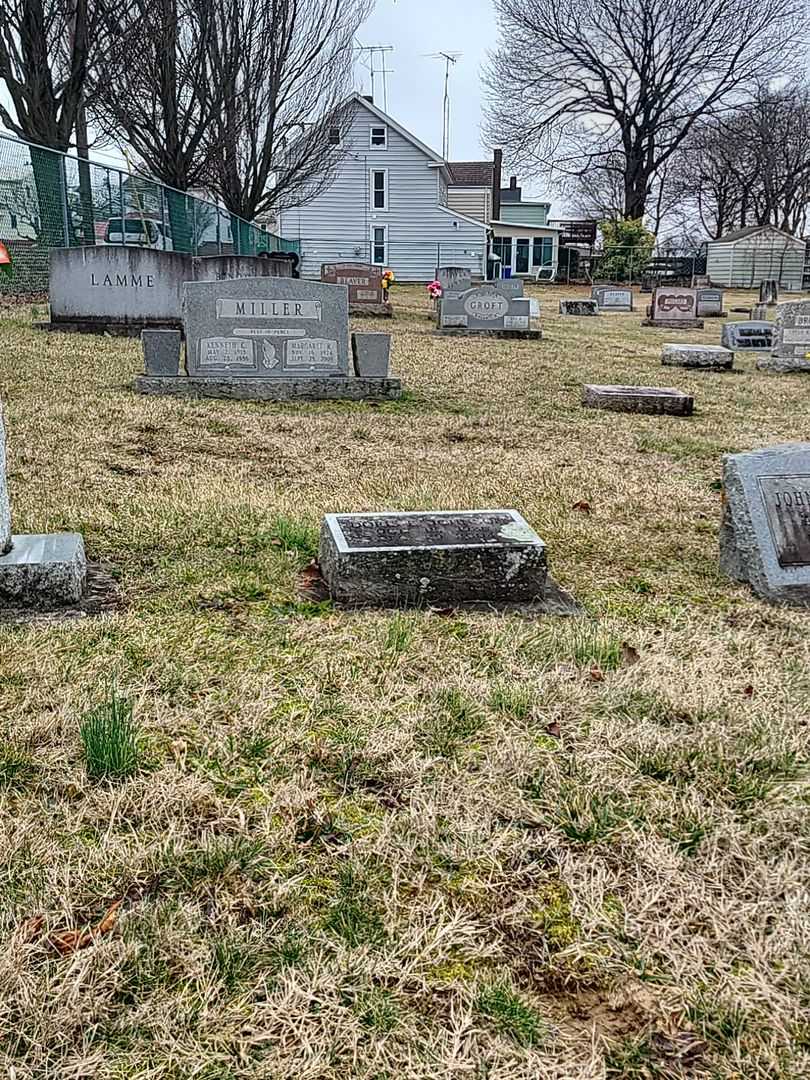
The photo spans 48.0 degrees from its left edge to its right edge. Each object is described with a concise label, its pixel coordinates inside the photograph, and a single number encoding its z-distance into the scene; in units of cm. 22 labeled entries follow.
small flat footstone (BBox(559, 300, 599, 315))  2761
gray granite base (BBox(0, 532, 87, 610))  348
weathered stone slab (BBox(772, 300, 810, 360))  1494
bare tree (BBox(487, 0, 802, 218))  4247
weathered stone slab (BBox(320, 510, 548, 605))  377
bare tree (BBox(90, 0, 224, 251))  1953
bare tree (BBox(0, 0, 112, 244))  1777
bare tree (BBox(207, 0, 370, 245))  2292
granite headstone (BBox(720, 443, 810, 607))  411
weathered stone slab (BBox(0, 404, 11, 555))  345
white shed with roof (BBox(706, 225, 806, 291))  4872
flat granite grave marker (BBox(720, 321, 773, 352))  1848
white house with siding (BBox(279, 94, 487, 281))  4028
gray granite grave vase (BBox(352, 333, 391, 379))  989
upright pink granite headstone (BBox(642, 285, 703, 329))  2441
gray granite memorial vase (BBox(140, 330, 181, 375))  930
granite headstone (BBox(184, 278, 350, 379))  911
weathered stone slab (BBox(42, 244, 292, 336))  1318
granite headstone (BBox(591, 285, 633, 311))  3061
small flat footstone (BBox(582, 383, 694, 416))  975
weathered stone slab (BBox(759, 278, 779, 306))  3260
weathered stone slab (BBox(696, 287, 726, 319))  3061
